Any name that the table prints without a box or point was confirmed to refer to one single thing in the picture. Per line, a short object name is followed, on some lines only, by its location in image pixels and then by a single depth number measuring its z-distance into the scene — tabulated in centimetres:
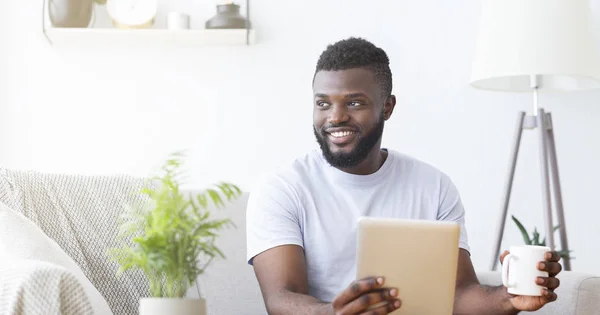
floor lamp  300
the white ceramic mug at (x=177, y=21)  327
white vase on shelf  323
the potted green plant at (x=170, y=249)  119
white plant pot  118
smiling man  199
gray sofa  213
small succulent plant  298
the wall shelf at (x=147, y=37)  324
